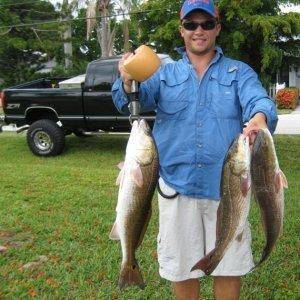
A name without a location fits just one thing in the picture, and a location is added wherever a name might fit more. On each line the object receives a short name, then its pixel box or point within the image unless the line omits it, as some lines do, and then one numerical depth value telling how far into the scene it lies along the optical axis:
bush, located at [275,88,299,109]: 18.41
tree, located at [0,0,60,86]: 21.80
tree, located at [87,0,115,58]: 17.16
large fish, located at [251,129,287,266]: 1.90
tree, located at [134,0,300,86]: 7.78
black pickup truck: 8.05
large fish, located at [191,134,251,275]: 1.95
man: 2.35
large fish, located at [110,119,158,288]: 2.10
